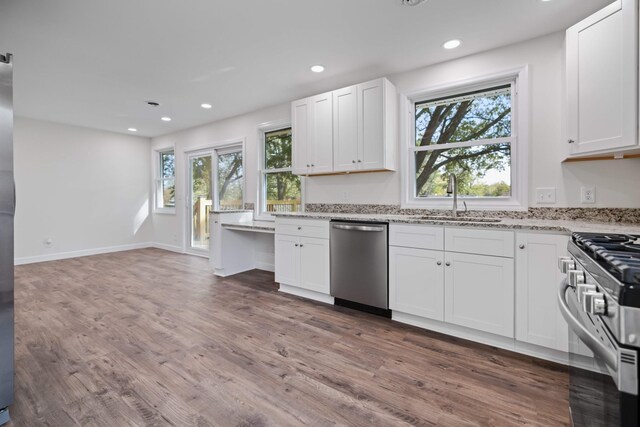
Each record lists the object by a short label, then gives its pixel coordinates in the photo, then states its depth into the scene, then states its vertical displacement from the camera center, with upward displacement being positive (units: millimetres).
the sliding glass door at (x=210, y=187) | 5078 +436
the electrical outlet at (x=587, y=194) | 2256 +90
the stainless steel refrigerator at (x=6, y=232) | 1427 -99
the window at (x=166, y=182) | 6223 +623
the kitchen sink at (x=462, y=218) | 2491 -98
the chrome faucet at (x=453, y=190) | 2664 +162
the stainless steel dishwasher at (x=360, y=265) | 2635 -543
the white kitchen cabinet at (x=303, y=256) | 3031 -520
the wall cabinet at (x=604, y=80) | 1769 +831
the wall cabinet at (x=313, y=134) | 3338 +896
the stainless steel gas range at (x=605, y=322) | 660 -329
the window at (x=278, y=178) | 4289 +484
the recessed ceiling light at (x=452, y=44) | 2538 +1462
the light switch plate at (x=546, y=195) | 2406 +97
